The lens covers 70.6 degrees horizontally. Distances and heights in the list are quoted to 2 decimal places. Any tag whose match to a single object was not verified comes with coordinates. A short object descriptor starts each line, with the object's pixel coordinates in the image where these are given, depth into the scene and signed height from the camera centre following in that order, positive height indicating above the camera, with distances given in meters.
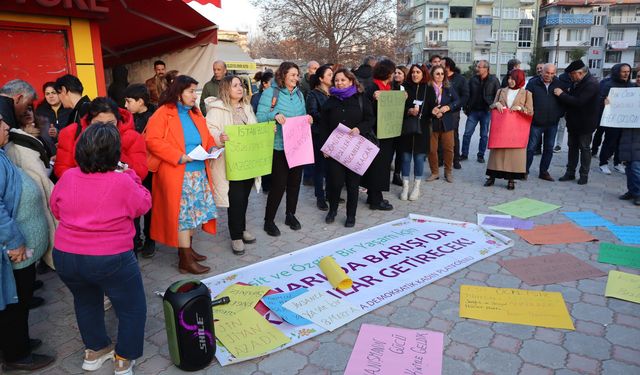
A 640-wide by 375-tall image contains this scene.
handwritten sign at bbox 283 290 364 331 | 3.42 -1.67
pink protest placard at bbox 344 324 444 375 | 2.85 -1.70
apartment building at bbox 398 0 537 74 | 59.84 +8.19
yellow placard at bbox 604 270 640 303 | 3.75 -1.66
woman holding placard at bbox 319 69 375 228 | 5.32 -0.31
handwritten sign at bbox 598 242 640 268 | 4.41 -1.63
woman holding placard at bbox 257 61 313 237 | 5.04 -0.26
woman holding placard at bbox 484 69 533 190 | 6.96 -0.90
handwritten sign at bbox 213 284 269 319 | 3.49 -1.63
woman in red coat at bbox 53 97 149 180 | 3.32 -0.28
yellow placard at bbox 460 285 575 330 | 3.41 -1.68
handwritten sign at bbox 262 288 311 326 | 3.40 -1.65
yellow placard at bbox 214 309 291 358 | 3.06 -1.67
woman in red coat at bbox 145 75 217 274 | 3.96 -0.67
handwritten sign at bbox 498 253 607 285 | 4.11 -1.66
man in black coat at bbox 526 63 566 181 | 7.45 -0.25
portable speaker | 2.73 -1.39
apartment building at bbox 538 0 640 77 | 60.88 +7.93
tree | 25.67 +3.80
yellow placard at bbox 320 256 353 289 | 3.92 -1.57
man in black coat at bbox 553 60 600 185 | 7.16 -0.31
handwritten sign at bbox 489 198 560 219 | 6.06 -1.59
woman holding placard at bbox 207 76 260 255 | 4.52 -0.62
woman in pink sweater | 2.45 -0.70
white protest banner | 3.86 -1.65
